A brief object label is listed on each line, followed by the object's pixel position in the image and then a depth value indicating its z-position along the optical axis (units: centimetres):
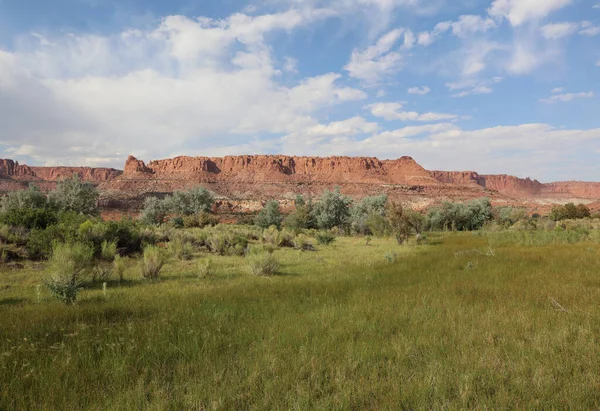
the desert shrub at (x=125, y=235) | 1290
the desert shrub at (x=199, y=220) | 3092
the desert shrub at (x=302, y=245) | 1696
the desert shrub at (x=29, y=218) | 1373
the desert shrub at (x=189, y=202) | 4206
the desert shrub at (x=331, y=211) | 3431
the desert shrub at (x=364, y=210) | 3084
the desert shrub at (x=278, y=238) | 1842
